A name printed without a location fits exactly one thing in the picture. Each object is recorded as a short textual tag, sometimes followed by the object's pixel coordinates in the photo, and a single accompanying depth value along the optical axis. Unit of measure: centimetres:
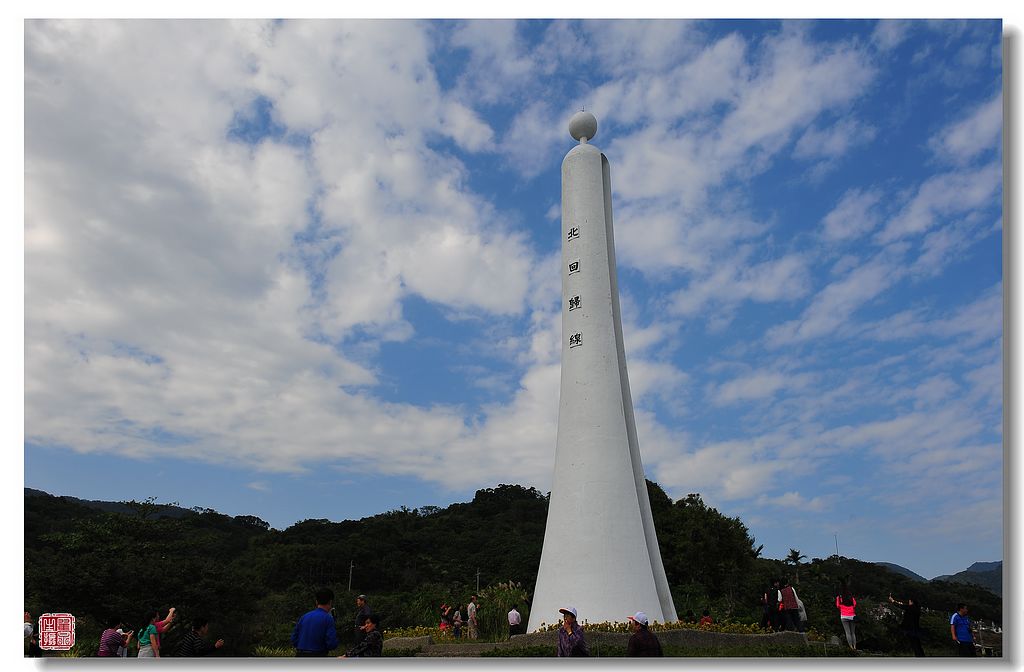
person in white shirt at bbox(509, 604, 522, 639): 1358
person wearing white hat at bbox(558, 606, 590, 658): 631
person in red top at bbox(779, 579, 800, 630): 1120
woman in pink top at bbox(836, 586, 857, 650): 1034
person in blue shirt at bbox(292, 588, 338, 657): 584
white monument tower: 1345
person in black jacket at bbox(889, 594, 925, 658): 945
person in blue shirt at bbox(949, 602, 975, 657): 859
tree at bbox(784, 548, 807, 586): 3092
